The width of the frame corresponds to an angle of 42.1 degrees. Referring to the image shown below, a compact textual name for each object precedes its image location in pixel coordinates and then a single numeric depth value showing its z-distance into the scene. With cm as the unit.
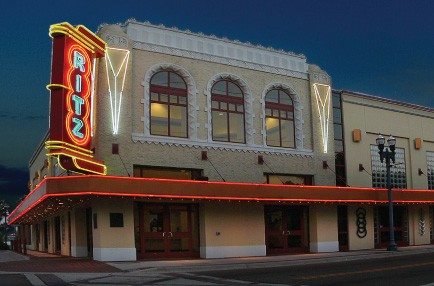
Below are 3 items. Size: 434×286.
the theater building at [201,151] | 2434
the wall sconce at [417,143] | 3879
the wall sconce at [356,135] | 3488
